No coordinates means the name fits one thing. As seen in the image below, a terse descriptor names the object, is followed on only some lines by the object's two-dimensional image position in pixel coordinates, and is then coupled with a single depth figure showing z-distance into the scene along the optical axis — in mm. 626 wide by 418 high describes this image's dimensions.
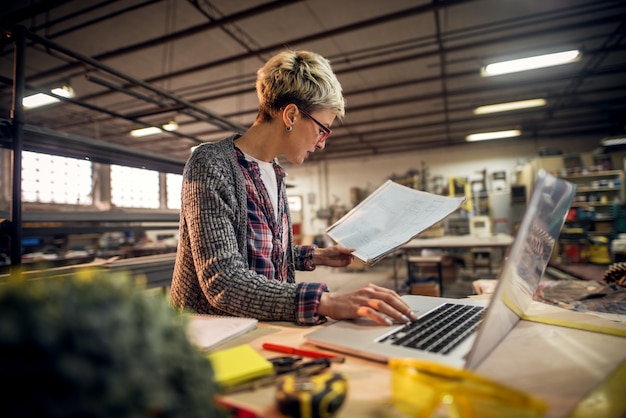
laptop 482
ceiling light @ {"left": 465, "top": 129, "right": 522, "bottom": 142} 8297
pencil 556
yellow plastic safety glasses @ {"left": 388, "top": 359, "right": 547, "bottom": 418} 328
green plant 235
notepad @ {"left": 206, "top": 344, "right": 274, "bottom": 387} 440
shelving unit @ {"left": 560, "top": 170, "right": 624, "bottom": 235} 7273
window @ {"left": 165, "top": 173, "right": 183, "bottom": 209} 10461
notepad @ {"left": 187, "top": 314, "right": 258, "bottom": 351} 592
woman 758
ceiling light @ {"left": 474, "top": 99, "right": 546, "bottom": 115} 6105
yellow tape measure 347
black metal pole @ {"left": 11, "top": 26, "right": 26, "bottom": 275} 1418
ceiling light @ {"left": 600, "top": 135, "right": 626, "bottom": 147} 6883
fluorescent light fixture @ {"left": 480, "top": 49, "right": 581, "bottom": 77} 4070
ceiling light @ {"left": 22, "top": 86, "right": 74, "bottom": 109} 4735
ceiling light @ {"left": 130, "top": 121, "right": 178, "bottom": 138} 6575
